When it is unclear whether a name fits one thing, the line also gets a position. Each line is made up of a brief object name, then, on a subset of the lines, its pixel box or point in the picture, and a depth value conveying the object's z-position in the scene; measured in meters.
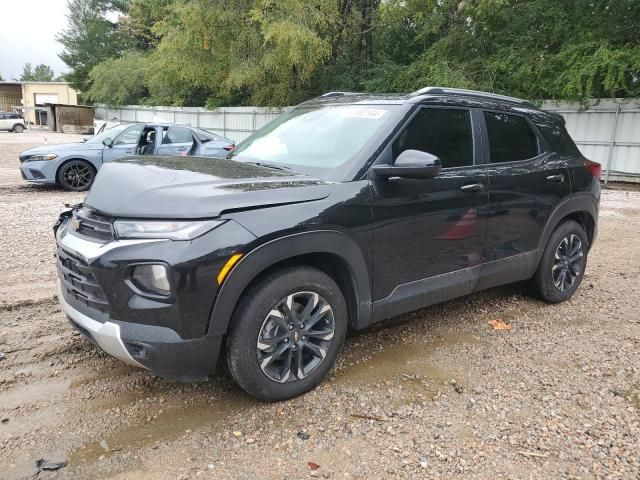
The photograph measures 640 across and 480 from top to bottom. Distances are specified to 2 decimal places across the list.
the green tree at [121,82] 37.19
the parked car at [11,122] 40.69
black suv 2.62
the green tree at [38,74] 109.88
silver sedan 10.24
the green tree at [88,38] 50.25
